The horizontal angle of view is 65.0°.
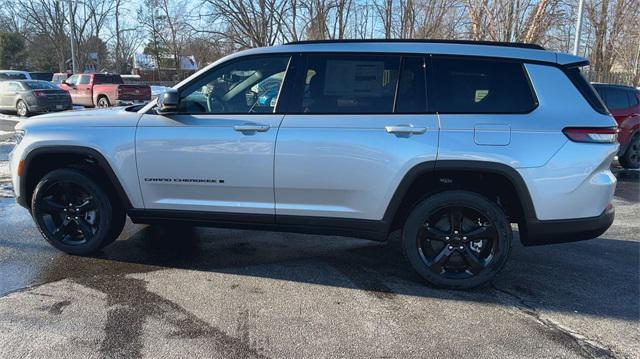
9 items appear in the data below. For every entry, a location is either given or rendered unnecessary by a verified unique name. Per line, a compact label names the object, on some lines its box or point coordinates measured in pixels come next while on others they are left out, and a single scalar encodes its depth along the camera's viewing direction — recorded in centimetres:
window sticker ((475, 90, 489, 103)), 385
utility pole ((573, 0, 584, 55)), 1742
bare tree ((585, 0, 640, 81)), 2792
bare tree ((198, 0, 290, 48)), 2375
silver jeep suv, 373
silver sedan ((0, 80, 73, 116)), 1867
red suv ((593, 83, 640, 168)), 996
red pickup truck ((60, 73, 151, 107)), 2091
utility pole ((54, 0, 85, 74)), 4022
